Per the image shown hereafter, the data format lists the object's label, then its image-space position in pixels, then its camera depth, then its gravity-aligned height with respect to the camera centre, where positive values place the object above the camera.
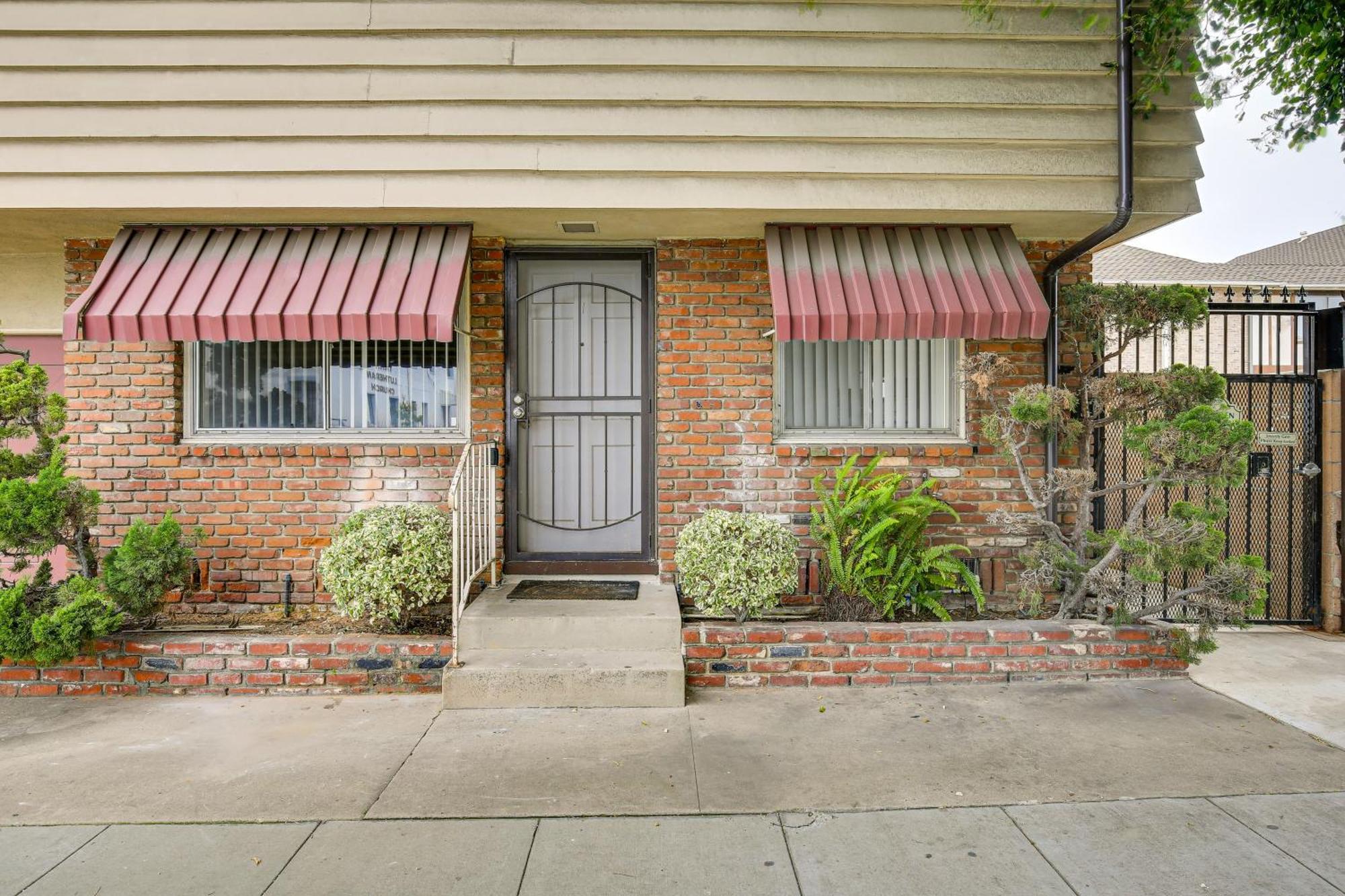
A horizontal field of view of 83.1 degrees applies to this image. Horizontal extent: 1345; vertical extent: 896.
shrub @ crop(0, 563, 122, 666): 3.99 -0.93
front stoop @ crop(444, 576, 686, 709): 3.99 -1.16
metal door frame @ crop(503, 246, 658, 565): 5.33 +0.12
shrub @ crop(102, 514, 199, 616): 4.26 -0.68
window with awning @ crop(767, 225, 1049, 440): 4.38 +0.74
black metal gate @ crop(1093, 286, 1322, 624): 5.27 -0.23
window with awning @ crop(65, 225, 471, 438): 4.32 +0.73
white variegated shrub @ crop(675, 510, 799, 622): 4.36 -0.68
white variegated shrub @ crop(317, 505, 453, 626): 4.35 -0.70
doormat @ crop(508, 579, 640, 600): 4.79 -0.94
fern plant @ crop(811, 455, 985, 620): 4.61 -0.65
